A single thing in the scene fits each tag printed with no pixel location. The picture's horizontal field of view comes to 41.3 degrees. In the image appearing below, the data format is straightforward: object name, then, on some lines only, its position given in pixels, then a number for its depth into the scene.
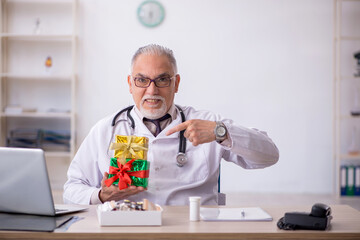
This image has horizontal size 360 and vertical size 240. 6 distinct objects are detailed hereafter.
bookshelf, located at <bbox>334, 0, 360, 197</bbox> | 5.35
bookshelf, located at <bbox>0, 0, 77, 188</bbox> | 5.35
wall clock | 5.33
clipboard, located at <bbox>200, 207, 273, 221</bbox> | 1.58
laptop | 1.49
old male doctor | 2.03
